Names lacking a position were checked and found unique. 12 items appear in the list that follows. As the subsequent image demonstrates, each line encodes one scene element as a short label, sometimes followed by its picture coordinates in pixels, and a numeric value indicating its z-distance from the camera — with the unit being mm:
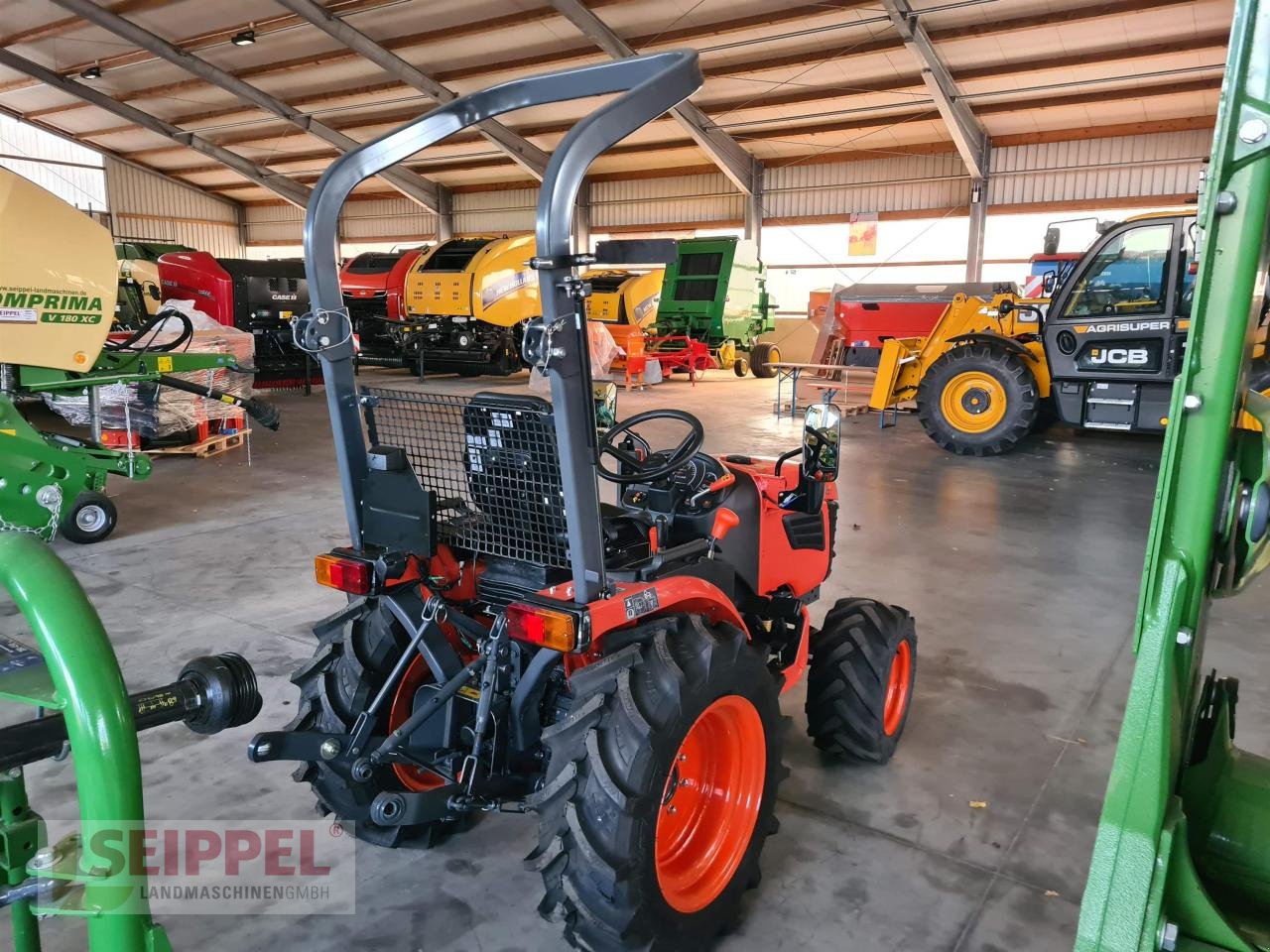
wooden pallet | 8312
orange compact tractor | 1979
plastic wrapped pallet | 7988
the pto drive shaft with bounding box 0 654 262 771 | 1242
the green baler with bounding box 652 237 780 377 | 16531
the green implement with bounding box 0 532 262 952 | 1072
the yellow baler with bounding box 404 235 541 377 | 14883
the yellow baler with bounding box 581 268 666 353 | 16812
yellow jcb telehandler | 7852
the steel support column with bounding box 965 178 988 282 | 17359
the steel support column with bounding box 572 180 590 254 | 22484
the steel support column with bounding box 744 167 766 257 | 20031
